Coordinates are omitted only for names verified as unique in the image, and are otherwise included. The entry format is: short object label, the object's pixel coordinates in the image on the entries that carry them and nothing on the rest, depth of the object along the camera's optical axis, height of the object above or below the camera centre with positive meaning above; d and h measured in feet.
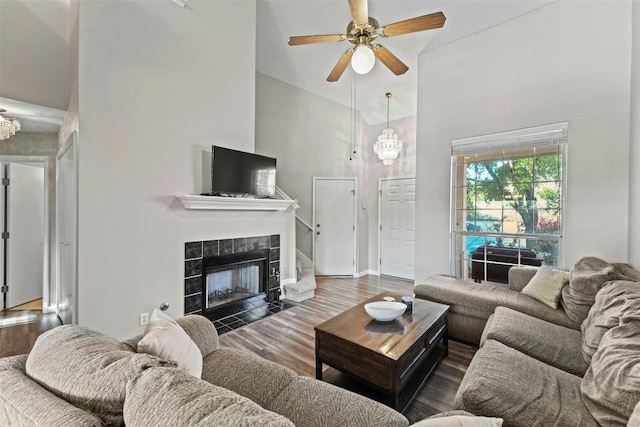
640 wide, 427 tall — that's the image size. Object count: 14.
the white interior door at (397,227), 17.60 -1.02
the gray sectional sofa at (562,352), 3.83 -2.72
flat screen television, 10.20 +1.48
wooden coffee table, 5.52 -2.96
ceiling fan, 6.88 +4.84
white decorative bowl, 6.75 -2.46
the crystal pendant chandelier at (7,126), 9.45 +2.87
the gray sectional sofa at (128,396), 2.21 -1.73
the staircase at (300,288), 12.98 -3.68
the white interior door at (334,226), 17.67 -0.98
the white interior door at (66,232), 7.94 -0.79
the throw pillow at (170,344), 3.80 -1.93
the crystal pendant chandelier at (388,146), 15.02 +3.57
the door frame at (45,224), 11.91 -0.67
